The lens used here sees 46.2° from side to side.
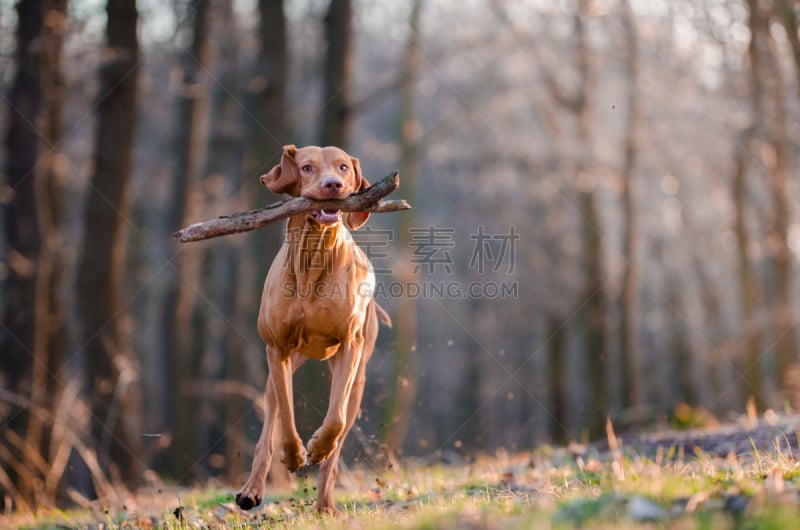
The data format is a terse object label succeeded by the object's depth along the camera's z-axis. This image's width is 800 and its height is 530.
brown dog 6.29
